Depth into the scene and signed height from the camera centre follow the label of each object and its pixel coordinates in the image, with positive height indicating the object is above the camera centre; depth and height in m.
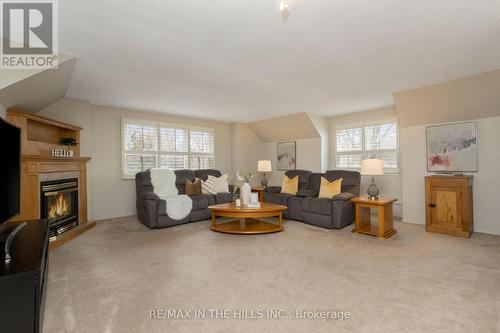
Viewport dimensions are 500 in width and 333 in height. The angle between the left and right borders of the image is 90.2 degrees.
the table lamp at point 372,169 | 4.02 -0.04
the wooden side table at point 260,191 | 5.68 -0.54
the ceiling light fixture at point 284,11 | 1.62 +1.17
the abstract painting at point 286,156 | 7.02 +0.34
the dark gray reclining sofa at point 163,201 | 4.41 -0.63
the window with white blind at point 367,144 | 5.38 +0.53
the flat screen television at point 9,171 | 1.83 +0.00
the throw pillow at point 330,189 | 4.76 -0.42
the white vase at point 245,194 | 4.35 -0.45
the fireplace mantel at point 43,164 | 3.24 +0.10
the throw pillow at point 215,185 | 5.54 -0.38
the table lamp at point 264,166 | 6.45 +0.05
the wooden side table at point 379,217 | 3.78 -0.83
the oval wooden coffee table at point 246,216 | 4.02 -0.78
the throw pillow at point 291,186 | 5.41 -0.41
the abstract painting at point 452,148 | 4.11 +0.30
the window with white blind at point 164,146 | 5.46 +0.55
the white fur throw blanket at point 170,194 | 4.55 -0.52
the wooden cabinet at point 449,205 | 3.80 -0.63
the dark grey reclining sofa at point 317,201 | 4.33 -0.64
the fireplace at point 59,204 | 3.51 -0.52
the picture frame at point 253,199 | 4.41 -0.55
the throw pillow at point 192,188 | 5.29 -0.41
